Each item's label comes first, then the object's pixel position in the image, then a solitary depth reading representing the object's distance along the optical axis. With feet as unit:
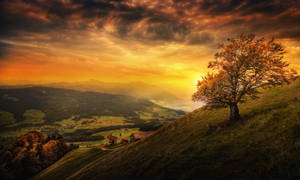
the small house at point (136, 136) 348.47
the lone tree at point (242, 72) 72.33
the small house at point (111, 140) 383.57
